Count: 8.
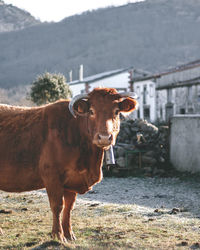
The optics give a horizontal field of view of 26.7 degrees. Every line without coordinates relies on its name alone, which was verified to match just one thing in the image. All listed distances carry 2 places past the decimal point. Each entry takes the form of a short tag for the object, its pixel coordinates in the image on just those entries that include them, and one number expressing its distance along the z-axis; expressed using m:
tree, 27.52
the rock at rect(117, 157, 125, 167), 14.93
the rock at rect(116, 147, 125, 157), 15.41
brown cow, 5.54
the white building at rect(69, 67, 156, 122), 48.75
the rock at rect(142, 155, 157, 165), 14.99
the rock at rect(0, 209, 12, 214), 7.97
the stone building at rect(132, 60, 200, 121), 37.28
